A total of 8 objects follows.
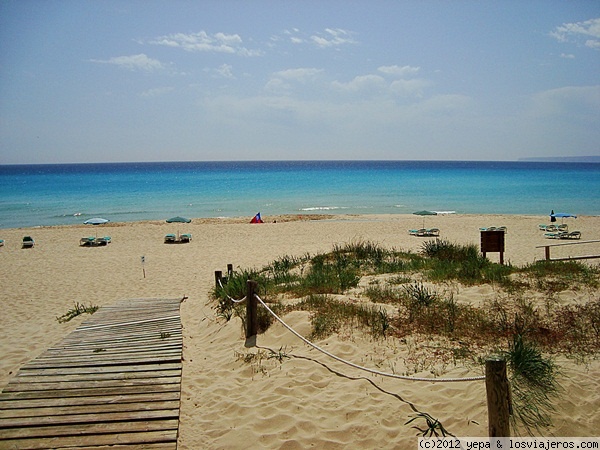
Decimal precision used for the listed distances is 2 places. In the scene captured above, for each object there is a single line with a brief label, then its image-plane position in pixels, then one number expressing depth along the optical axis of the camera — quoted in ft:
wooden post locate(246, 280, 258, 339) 22.85
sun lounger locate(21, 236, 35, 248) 73.72
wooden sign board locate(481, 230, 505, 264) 35.91
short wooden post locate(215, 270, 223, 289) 34.61
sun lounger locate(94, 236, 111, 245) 76.69
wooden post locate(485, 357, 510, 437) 11.19
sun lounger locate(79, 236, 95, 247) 75.61
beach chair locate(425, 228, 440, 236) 79.82
